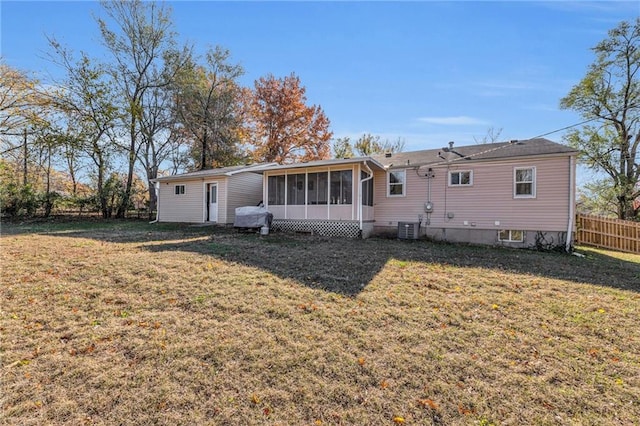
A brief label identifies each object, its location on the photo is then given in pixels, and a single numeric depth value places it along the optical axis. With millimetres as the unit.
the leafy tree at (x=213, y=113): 22938
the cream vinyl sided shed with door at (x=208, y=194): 14891
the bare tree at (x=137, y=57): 19562
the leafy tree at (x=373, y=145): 30219
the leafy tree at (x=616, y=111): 15828
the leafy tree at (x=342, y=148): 29562
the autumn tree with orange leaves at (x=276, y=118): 25938
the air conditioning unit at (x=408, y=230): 12125
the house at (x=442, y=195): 10281
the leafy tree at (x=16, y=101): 15367
